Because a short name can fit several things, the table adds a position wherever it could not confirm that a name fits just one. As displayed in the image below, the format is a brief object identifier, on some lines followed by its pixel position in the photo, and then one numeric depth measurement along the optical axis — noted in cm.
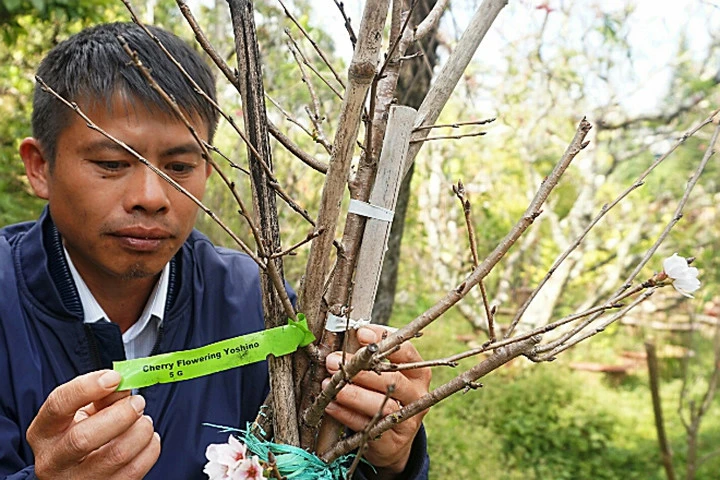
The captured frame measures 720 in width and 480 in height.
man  122
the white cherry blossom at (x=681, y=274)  87
